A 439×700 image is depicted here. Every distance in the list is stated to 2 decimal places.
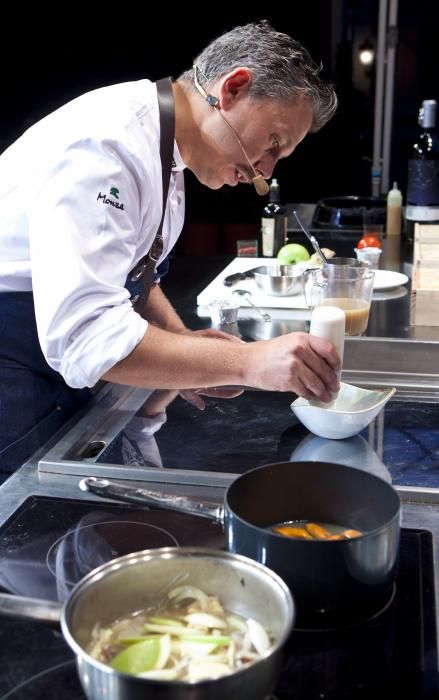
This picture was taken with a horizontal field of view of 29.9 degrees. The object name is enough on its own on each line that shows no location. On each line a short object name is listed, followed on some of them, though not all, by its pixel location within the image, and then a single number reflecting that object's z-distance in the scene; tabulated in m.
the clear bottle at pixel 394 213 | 3.35
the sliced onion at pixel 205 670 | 0.72
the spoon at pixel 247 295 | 2.19
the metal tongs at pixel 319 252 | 2.30
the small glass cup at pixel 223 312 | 2.08
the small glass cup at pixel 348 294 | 1.99
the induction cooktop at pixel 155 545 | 0.81
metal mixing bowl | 2.27
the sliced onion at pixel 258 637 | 0.77
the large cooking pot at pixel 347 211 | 3.57
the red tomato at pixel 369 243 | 2.86
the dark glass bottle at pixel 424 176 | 2.98
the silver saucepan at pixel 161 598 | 0.67
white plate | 2.47
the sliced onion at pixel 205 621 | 0.81
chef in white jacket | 1.29
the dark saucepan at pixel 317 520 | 0.85
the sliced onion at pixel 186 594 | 0.84
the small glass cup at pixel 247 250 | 2.93
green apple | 2.68
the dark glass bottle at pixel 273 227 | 2.95
